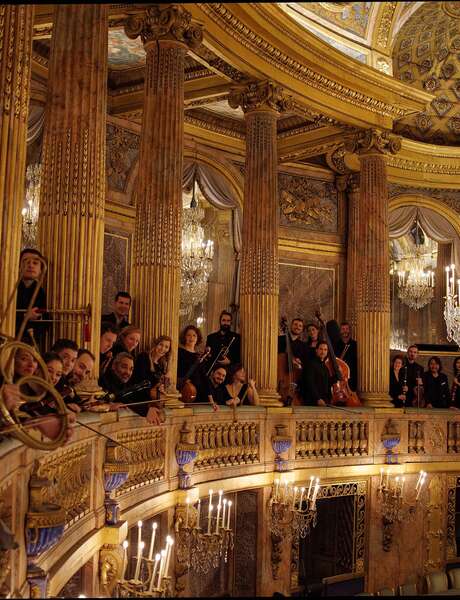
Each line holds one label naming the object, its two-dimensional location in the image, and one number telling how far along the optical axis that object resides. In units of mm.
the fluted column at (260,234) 13562
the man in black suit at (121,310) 9984
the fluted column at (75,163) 8359
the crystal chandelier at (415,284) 21469
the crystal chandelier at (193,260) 16328
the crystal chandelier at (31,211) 13234
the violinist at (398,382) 16266
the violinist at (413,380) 16281
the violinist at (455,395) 16469
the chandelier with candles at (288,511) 12750
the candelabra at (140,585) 6181
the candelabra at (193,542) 9430
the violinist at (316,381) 13578
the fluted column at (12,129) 6270
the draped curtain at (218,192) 17844
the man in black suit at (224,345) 12410
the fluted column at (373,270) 16047
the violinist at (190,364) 11195
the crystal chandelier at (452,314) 20125
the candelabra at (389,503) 14969
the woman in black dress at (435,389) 16422
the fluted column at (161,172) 10789
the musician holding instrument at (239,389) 11615
